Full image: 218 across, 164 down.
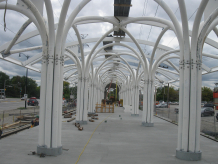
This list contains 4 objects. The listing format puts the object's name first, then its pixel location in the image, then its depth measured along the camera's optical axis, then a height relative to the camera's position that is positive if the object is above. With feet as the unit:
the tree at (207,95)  294.46 -0.25
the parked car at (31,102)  141.69 -6.63
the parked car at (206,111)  102.63 -7.80
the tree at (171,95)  323.37 -1.06
